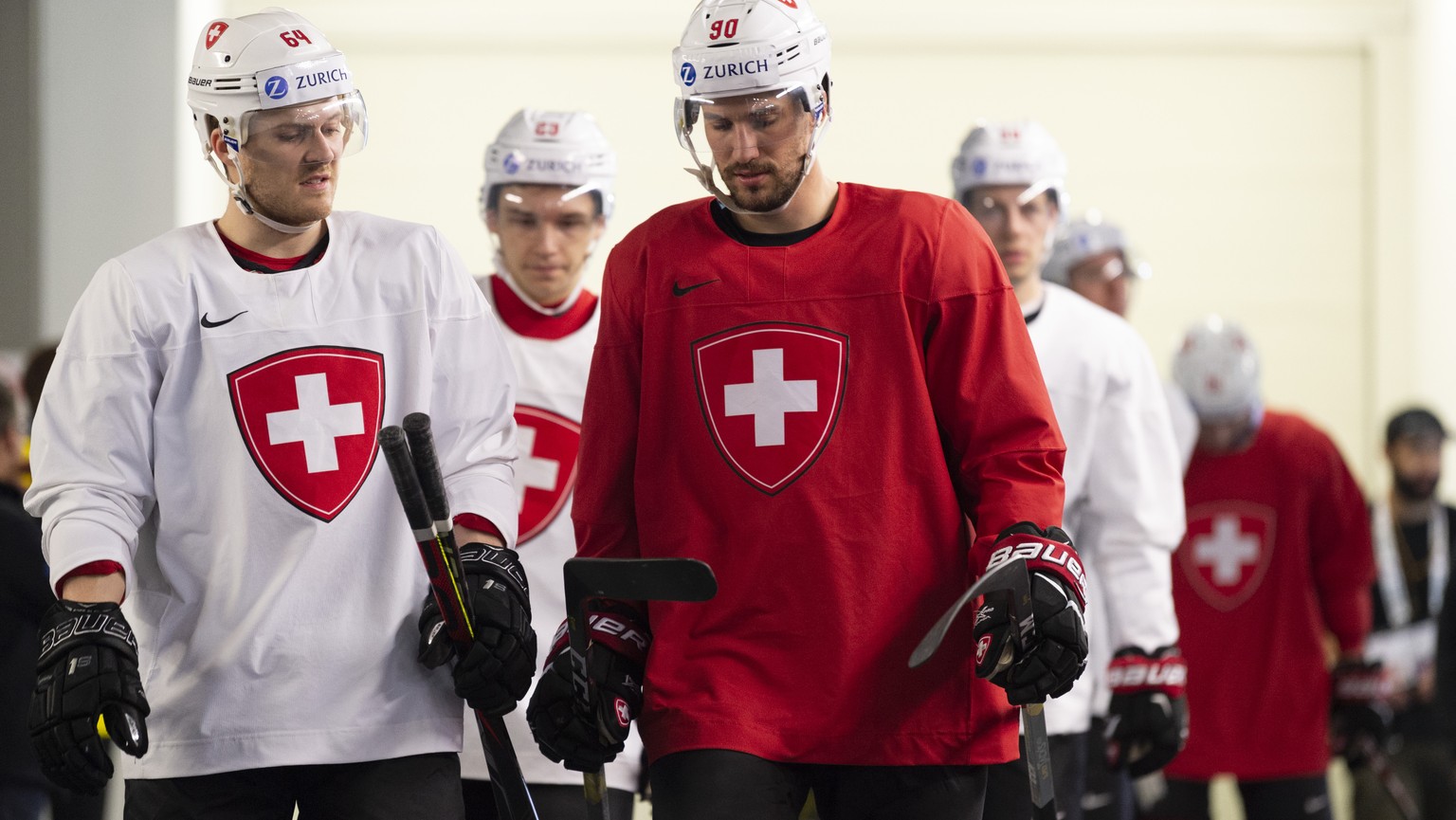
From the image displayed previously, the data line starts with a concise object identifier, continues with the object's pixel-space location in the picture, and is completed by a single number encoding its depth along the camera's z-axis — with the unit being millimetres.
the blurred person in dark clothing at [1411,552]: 14961
